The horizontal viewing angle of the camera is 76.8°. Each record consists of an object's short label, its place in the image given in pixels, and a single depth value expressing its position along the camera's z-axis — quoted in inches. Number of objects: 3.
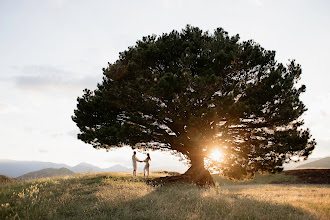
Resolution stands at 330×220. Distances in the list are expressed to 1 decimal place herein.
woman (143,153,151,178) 731.3
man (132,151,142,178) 703.1
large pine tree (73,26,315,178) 478.0
